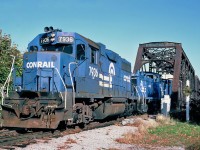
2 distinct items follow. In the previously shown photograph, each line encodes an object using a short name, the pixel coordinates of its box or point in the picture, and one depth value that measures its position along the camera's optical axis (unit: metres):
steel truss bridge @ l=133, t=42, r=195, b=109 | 31.47
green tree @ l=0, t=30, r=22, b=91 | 17.84
